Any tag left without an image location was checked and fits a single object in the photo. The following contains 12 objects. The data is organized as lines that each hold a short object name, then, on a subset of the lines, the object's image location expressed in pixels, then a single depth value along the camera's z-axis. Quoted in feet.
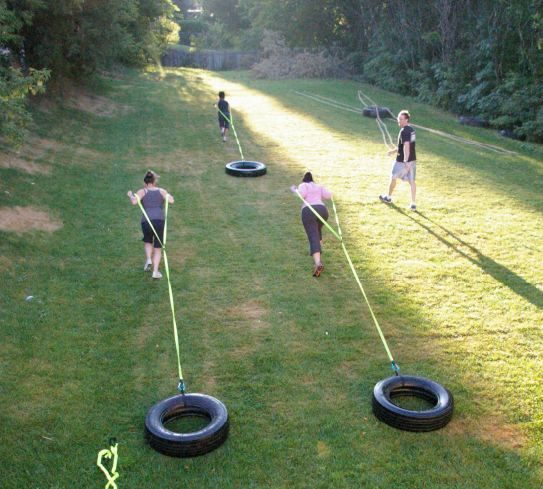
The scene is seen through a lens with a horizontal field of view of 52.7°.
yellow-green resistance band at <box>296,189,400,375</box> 20.11
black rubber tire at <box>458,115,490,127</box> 77.36
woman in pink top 28.89
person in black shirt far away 59.47
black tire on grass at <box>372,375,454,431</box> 17.47
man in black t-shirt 37.04
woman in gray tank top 27.91
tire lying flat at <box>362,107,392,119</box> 77.71
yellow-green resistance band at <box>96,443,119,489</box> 15.31
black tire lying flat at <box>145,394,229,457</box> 16.46
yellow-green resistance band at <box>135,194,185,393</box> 18.65
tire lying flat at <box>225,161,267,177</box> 47.78
